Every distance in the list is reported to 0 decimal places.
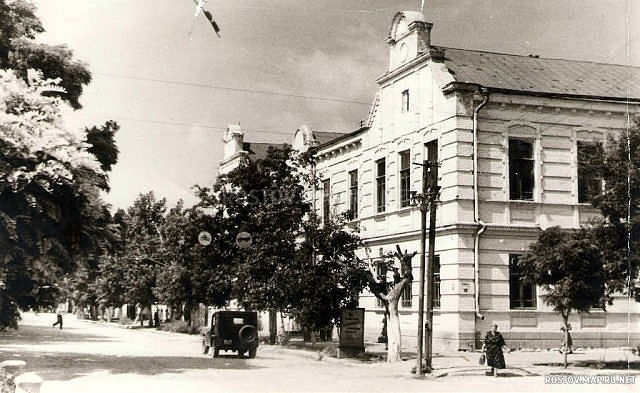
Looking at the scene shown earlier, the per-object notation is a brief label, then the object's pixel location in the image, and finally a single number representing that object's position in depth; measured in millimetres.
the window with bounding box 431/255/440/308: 28938
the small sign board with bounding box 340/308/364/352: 26328
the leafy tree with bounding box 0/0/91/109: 19438
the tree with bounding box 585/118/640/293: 19094
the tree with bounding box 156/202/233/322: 35969
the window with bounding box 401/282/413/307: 31027
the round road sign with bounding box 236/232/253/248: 33844
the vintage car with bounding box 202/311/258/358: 26312
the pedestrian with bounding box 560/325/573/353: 25652
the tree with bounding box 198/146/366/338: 27062
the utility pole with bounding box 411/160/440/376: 21203
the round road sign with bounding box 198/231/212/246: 36250
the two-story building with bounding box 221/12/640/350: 27812
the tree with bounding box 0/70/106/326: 16766
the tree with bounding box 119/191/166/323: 55281
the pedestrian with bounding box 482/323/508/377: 19656
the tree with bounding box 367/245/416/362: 23719
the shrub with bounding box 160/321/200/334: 48750
